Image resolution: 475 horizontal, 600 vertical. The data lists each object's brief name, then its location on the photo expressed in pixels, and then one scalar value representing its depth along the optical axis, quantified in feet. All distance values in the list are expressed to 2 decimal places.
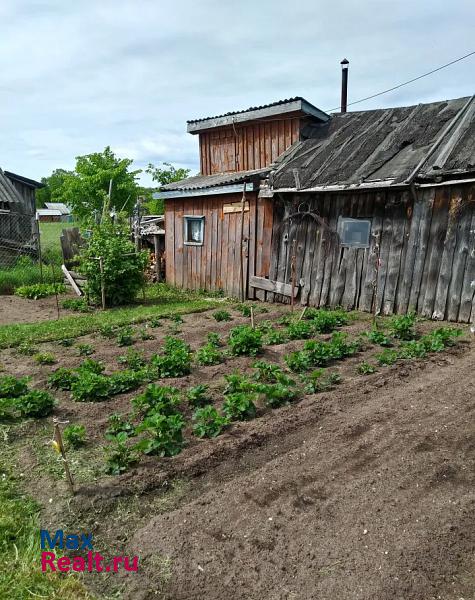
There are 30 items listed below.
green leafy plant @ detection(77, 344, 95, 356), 23.76
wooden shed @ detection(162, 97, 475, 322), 28.09
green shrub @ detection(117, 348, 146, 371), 21.27
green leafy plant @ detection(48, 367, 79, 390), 18.72
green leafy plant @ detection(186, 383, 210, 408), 16.71
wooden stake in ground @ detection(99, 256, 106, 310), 36.32
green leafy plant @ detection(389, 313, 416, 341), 24.32
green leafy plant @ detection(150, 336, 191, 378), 19.84
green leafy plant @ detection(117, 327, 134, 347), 25.38
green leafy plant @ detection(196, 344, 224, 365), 21.33
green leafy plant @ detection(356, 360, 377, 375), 19.54
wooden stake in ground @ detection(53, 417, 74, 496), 11.39
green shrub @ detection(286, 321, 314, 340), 25.17
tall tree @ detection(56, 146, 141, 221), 95.50
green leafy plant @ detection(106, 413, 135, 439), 14.64
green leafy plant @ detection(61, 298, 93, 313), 36.91
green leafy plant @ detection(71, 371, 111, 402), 17.44
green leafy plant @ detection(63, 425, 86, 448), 13.87
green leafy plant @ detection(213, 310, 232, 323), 30.63
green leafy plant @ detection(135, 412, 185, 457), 13.40
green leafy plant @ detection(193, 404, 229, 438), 14.48
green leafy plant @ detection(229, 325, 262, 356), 22.50
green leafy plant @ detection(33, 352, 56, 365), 22.22
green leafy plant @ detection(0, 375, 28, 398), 17.48
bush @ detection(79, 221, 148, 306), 36.96
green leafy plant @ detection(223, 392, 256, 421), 15.44
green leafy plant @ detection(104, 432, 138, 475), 12.62
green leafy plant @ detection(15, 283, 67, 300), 43.11
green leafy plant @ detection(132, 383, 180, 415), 15.70
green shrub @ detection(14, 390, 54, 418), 15.93
